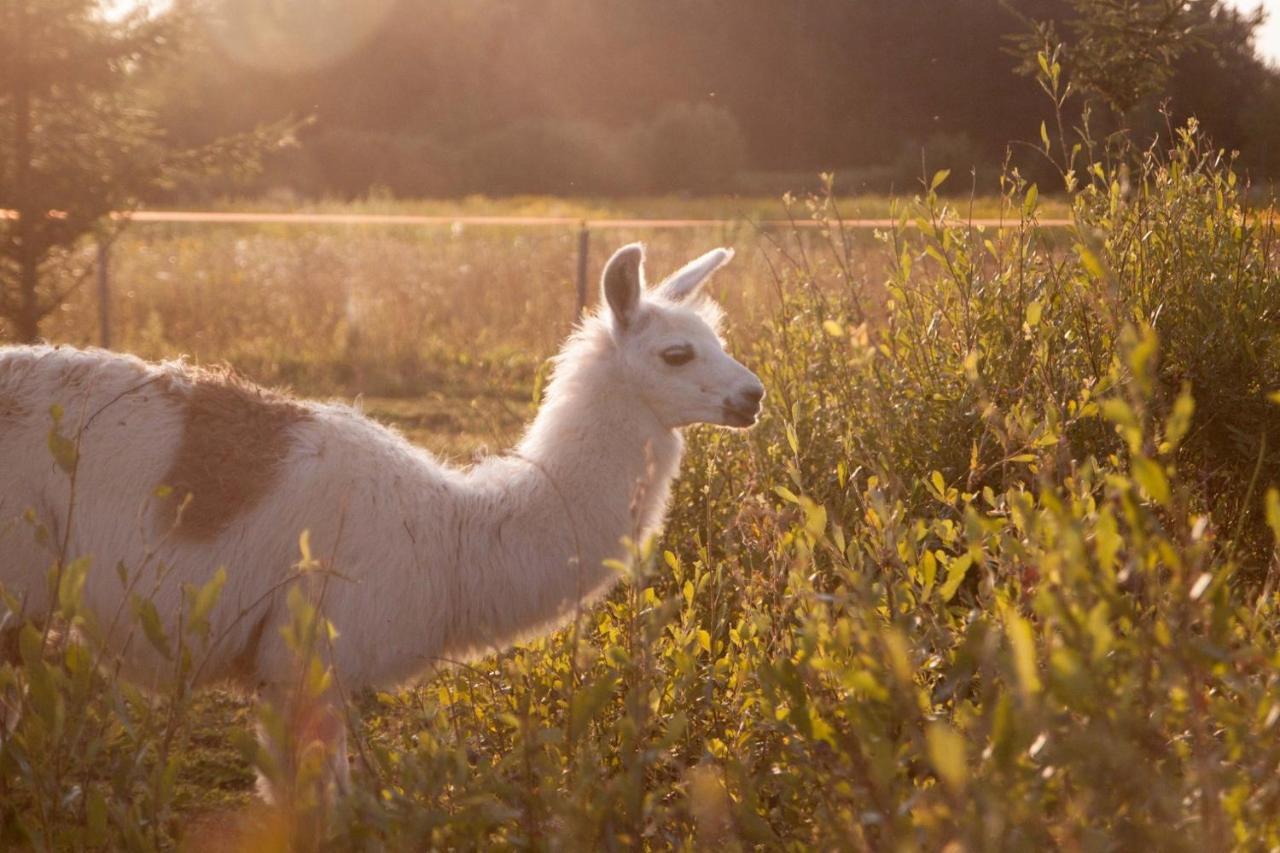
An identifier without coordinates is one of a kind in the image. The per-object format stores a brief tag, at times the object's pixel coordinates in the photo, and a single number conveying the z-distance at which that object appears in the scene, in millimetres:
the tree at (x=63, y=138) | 8773
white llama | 3395
